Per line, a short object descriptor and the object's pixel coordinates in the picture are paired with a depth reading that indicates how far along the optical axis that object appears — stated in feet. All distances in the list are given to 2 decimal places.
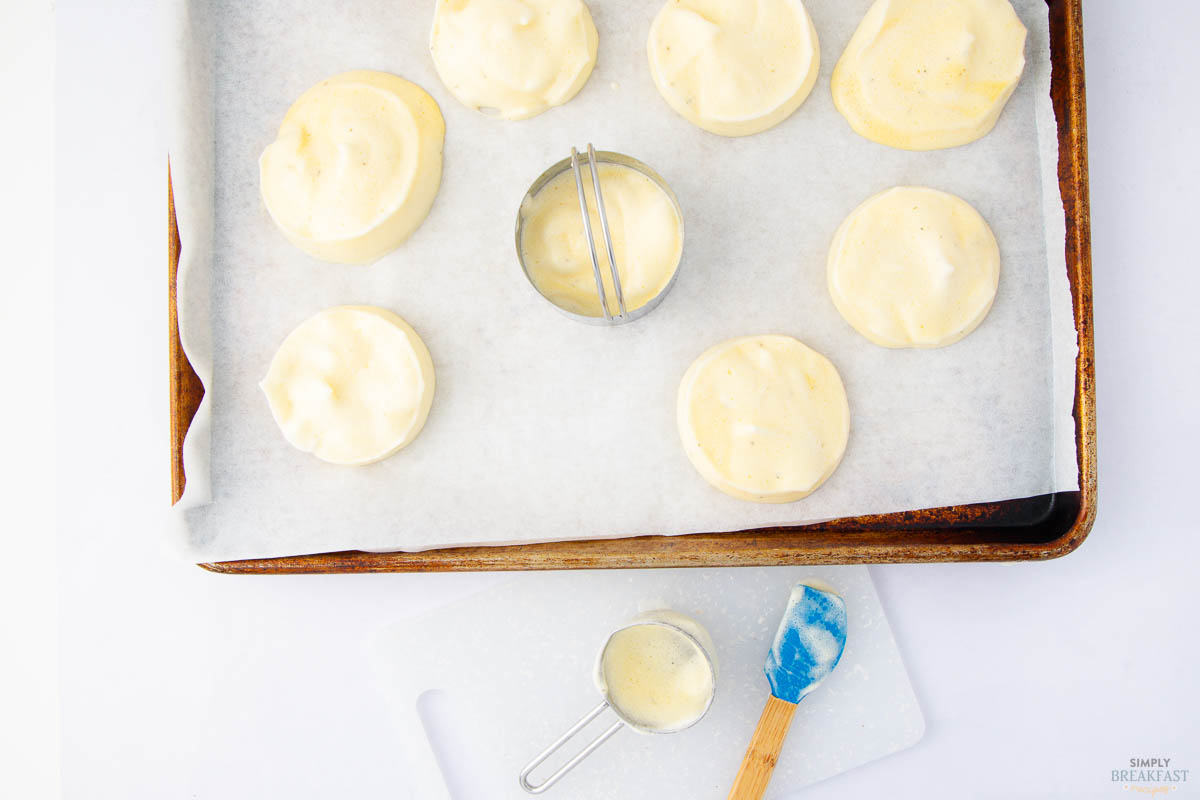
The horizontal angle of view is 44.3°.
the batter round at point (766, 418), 2.43
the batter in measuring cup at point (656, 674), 2.53
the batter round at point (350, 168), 2.48
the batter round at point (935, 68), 2.46
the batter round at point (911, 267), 2.44
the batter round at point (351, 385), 2.46
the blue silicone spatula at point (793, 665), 2.56
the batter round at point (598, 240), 2.47
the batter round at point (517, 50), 2.48
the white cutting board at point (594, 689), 2.65
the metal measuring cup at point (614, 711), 2.51
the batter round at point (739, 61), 2.47
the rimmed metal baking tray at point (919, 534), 2.44
